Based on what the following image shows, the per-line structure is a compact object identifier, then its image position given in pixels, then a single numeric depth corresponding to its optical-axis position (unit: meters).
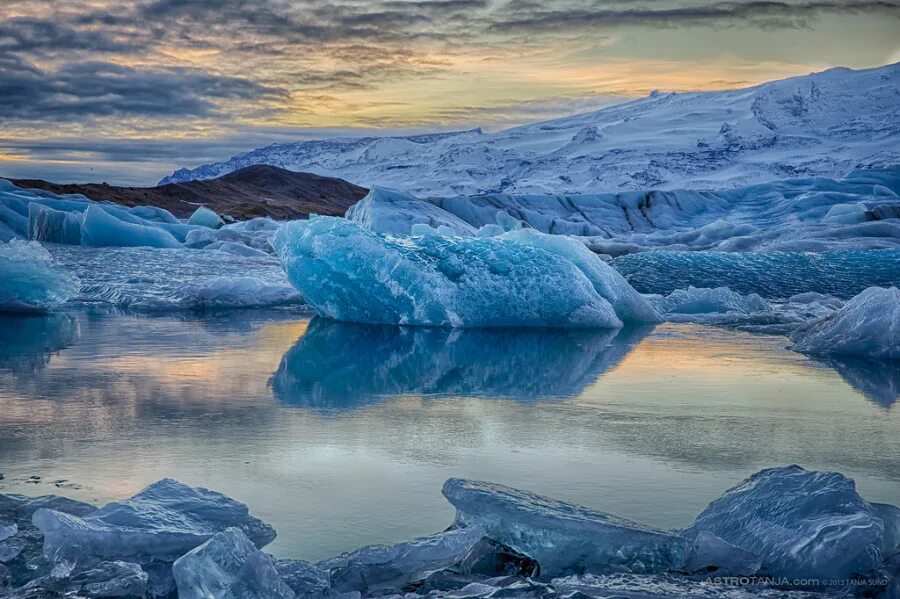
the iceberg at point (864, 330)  5.45
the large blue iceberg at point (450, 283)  6.93
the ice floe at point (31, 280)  7.39
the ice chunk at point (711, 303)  8.36
